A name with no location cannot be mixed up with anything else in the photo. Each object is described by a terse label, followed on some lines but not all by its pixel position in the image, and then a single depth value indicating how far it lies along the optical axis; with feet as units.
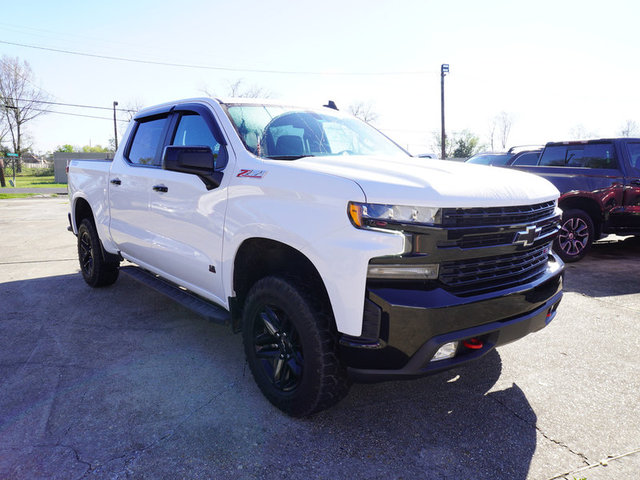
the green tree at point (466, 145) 174.29
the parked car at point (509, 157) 33.83
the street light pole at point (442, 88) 96.27
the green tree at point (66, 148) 215.31
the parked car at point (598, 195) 22.35
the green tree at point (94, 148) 203.68
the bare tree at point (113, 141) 153.95
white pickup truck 7.12
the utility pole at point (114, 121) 152.25
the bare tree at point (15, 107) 136.67
